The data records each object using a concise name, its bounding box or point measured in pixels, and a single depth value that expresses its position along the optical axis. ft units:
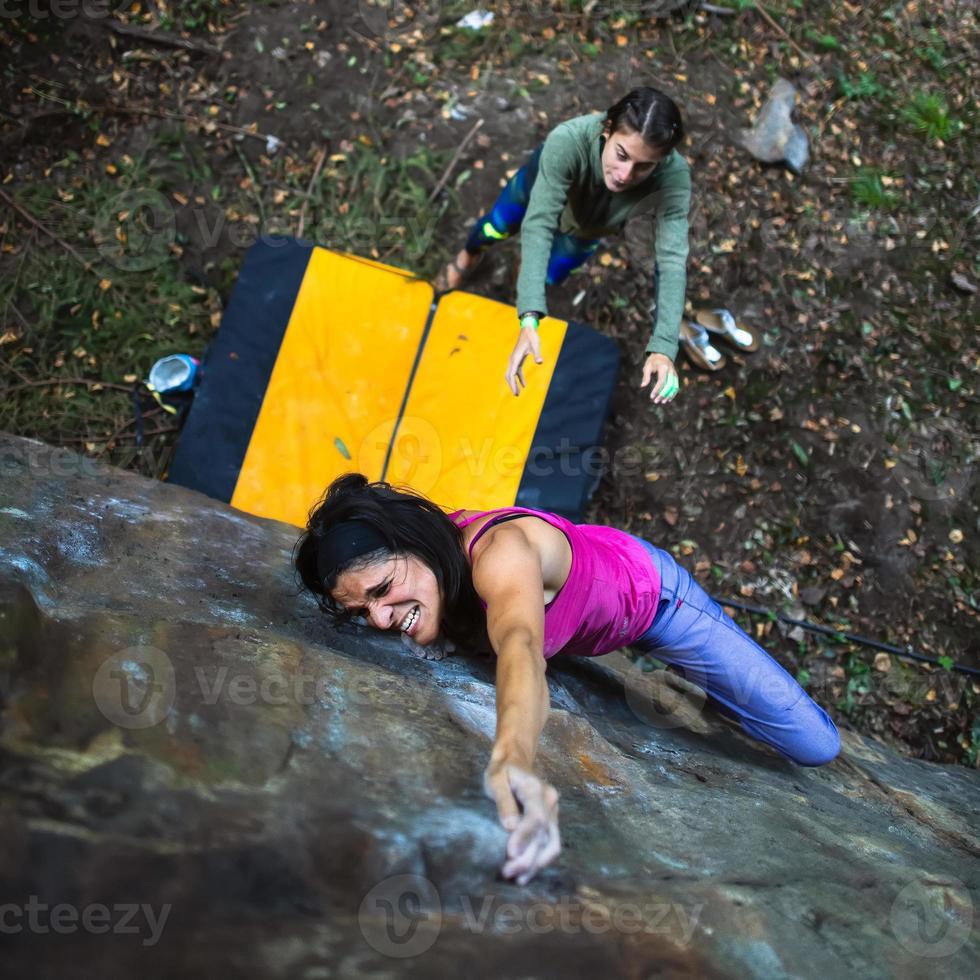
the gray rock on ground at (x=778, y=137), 15.72
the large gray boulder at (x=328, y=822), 4.44
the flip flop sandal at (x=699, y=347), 13.89
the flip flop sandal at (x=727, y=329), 14.14
